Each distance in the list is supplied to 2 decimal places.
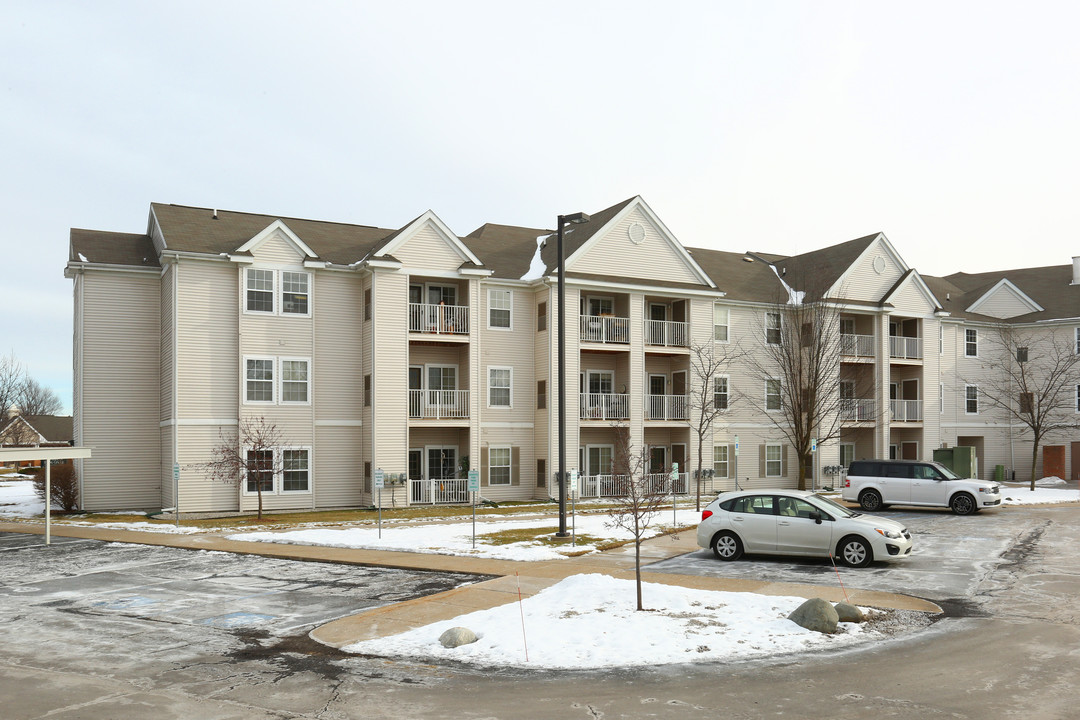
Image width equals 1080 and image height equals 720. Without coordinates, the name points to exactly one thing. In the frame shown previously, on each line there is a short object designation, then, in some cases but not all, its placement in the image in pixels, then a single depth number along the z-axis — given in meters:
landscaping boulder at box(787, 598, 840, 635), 11.20
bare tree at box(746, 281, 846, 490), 35.12
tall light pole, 20.75
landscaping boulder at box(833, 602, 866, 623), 11.75
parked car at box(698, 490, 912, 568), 16.69
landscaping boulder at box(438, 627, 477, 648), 10.70
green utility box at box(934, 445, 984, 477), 38.31
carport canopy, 20.53
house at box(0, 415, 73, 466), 75.50
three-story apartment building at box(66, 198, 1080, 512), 29.16
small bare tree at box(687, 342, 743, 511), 35.31
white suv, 26.45
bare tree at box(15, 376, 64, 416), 93.23
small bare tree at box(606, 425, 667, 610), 24.87
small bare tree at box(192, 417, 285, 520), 27.45
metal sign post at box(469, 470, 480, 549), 20.53
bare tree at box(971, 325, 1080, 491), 43.34
